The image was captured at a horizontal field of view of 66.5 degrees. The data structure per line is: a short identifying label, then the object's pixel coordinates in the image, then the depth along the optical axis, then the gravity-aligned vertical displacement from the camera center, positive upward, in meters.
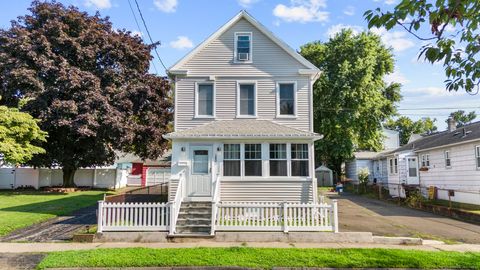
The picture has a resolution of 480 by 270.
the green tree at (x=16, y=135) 18.69 +1.92
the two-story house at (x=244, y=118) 14.90 +2.28
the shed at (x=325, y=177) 40.91 -0.62
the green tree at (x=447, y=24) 3.52 +1.47
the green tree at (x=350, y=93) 35.00 +7.58
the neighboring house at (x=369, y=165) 35.97 +0.69
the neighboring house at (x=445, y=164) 19.25 +0.53
